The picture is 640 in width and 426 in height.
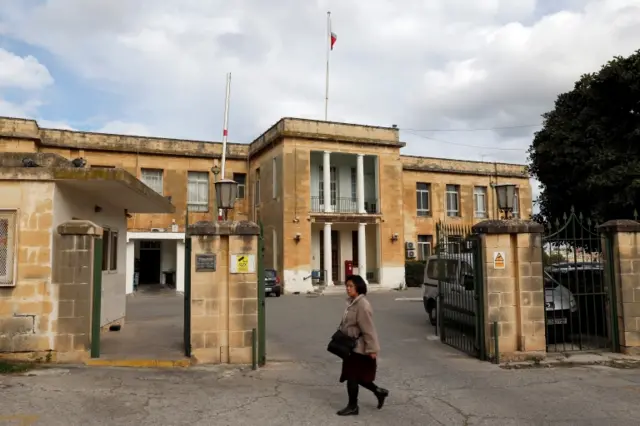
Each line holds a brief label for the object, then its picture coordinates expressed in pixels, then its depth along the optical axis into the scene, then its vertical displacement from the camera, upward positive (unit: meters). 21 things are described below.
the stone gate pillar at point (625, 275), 8.84 -0.40
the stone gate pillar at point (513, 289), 8.52 -0.59
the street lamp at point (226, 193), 8.58 +1.09
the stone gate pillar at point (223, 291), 8.20 -0.55
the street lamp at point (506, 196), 9.06 +1.04
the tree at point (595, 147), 10.83 +2.49
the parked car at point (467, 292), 9.20 -0.73
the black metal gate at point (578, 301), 8.95 -0.89
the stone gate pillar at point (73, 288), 8.10 -0.47
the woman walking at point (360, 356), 5.73 -1.14
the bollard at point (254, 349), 7.97 -1.45
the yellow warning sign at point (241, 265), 8.31 -0.13
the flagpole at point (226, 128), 25.80 +6.65
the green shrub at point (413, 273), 30.02 -1.07
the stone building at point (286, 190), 26.44 +3.83
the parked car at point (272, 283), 23.77 -1.24
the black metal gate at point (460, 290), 8.71 -0.67
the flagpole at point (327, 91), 30.85 +10.13
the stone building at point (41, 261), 7.96 -0.04
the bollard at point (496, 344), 8.34 -1.48
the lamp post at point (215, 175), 28.81 +4.84
